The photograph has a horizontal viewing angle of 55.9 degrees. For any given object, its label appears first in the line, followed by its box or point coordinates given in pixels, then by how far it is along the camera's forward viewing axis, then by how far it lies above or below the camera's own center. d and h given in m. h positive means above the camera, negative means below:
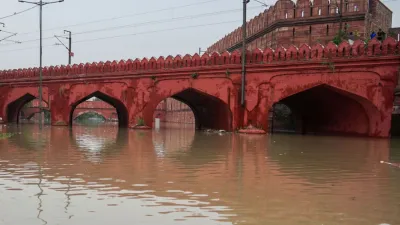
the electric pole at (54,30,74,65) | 27.61 +4.70
